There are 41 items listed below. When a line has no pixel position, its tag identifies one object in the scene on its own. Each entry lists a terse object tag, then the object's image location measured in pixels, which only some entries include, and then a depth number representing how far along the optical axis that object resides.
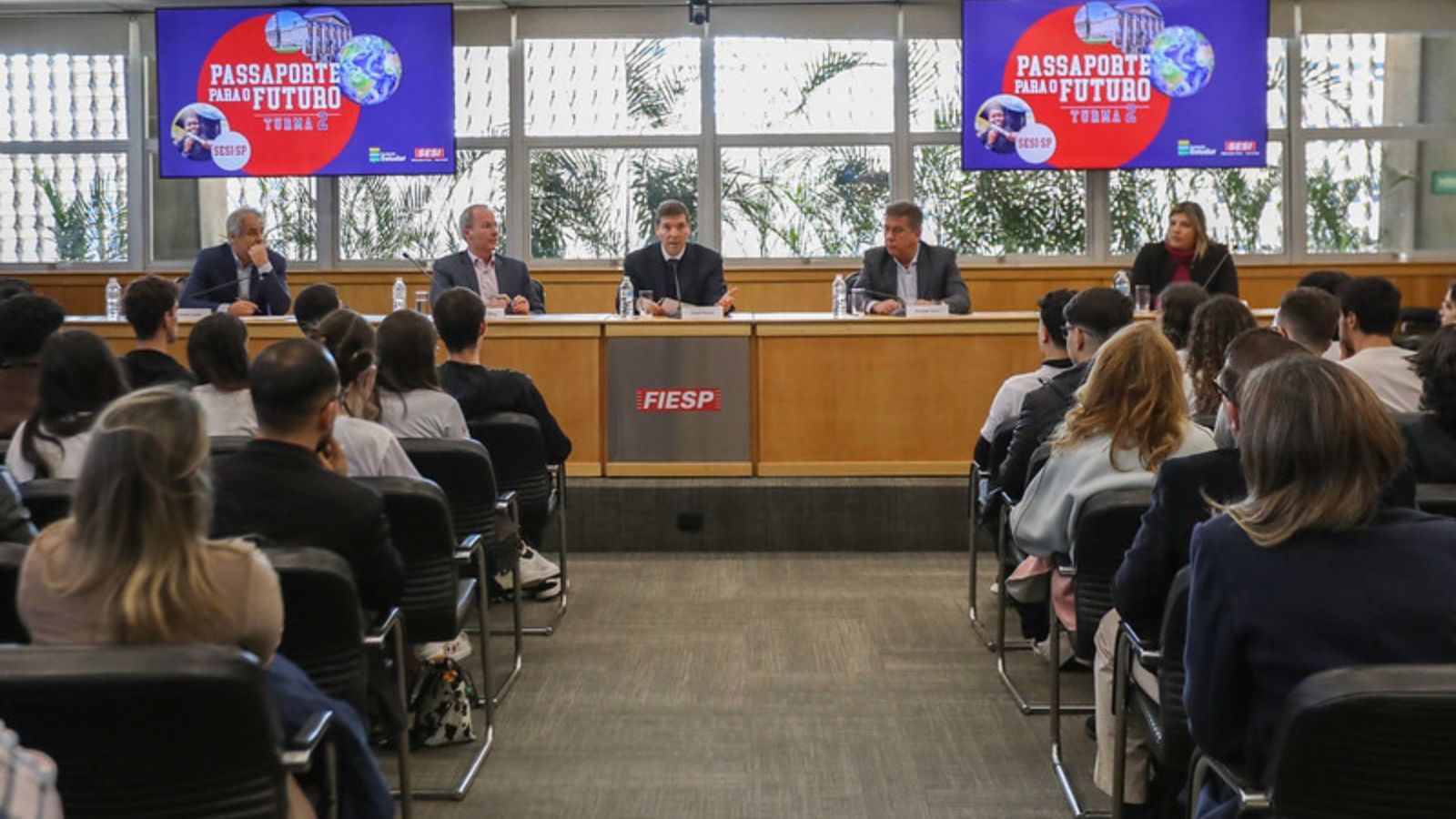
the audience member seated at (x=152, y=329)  4.77
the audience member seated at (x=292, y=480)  3.01
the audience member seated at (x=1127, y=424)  3.76
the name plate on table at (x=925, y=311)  7.05
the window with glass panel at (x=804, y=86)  10.33
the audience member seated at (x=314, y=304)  5.75
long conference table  6.94
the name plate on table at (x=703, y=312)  7.14
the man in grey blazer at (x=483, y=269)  8.09
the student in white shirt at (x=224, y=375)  4.17
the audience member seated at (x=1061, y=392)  4.53
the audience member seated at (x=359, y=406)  3.88
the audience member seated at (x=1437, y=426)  3.51
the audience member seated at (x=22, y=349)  4.28
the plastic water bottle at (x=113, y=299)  8.15
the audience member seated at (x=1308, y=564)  2.11
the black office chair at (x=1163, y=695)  2.72
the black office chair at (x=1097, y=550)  3.49
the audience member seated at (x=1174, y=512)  2.96
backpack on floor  4.22
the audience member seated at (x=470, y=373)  5.26
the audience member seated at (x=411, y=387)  4.70
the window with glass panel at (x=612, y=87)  10.38
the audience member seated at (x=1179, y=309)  5.20
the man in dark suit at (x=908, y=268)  7.67
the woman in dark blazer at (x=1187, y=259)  8.27
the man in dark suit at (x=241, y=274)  8.28
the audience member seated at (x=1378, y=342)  4.76
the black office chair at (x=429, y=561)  3.58
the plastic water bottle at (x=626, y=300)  7.53
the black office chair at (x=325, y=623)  2.63
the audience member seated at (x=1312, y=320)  4.54
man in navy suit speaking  7.93
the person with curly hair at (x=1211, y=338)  4.31
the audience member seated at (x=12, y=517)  2.97
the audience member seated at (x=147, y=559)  2.15
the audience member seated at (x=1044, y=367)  5.04
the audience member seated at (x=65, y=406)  3.65
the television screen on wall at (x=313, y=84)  9.91
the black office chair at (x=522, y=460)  5.11
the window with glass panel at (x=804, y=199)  10.38
